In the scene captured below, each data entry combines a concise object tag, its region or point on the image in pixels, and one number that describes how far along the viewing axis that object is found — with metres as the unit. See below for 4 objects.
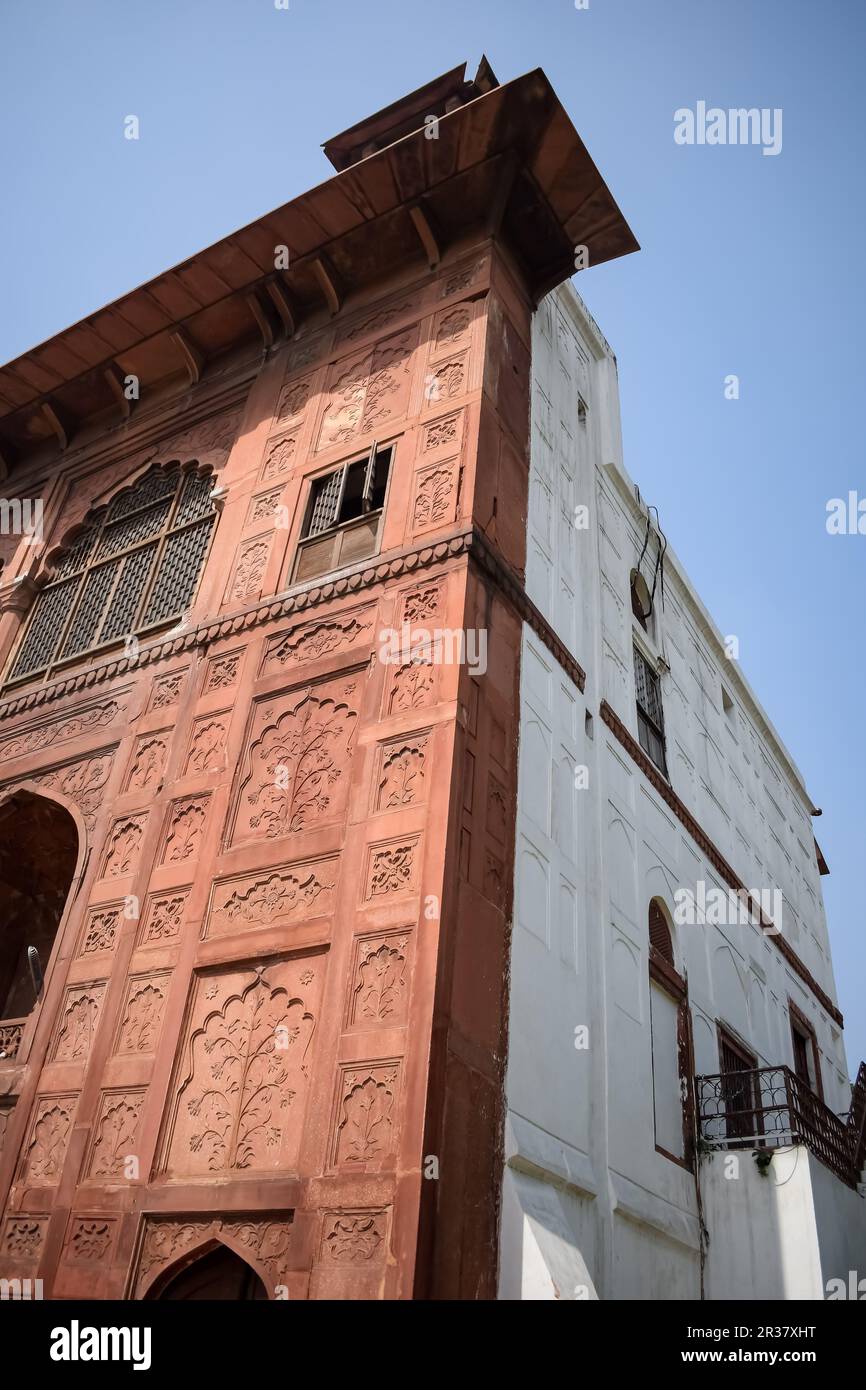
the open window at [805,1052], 13.85
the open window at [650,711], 11.52
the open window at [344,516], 8.77
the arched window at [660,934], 9.72
